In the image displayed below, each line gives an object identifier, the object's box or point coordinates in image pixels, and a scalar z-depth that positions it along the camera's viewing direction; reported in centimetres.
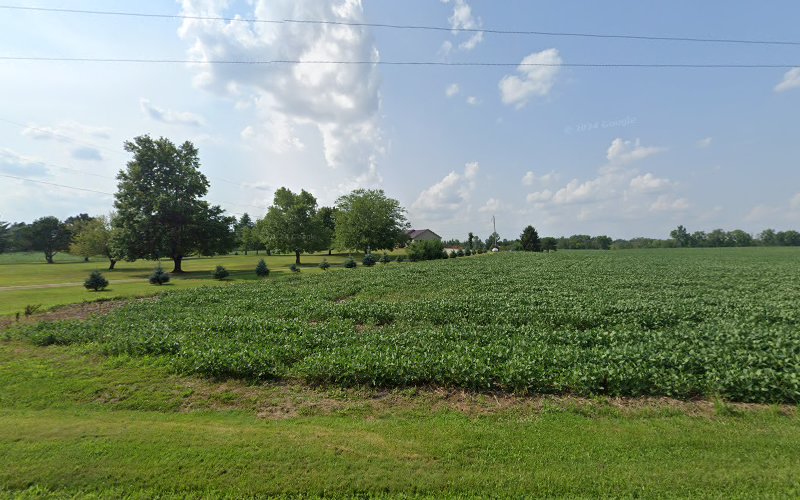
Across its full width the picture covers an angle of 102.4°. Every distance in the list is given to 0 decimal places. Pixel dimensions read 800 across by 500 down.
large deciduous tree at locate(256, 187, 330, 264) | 5116
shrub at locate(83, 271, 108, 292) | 2236
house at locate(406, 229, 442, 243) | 12965
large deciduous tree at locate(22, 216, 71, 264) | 7381
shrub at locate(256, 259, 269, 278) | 3397
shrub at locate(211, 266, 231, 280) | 3108
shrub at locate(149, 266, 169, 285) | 2684
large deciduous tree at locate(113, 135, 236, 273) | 3684
